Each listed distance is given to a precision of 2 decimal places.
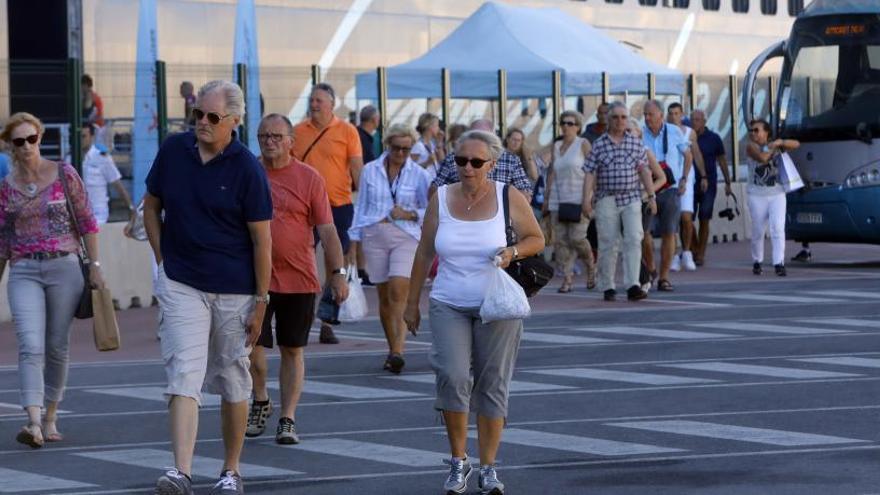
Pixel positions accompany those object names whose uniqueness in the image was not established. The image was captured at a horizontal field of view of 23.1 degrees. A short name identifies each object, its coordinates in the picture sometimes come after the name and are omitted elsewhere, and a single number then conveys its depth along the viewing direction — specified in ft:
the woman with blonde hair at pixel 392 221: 46.88
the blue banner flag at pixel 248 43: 81.25
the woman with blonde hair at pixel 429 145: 67.95
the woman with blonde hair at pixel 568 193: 67.56
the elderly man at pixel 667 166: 68.28
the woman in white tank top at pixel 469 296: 30.32
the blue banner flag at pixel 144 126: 73.77
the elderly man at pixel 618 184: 62.49
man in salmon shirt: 36.40
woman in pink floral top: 36.78
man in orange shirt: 50.19
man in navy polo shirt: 29.76
